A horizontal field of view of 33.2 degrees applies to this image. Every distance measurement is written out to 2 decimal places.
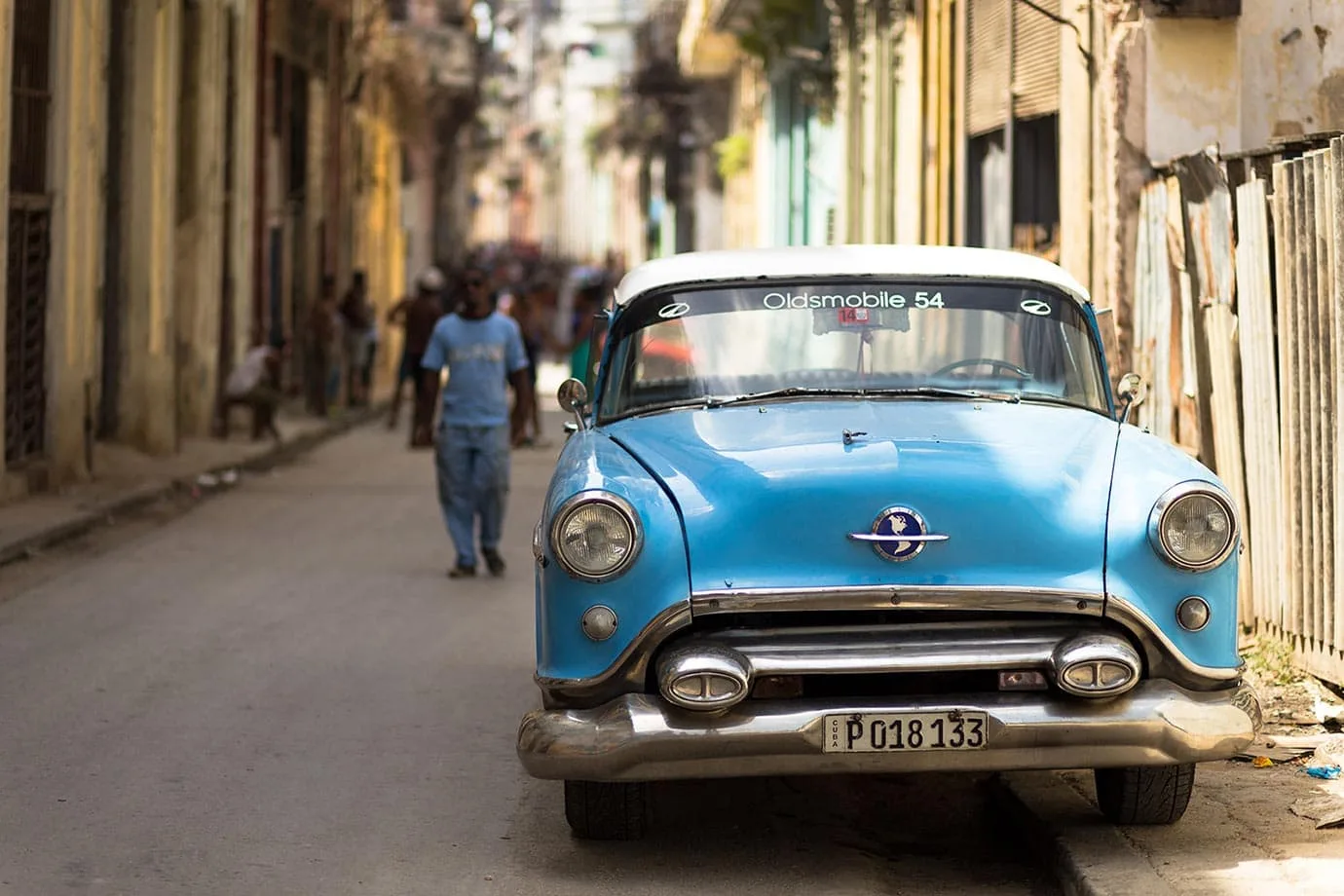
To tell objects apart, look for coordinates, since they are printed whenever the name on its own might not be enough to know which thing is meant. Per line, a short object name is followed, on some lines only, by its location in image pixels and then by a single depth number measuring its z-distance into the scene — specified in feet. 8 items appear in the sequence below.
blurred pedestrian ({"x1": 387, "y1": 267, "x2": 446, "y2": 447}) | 78.92
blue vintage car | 18.45
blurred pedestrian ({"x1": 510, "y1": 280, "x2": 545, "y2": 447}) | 72.69
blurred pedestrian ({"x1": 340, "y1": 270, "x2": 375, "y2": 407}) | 95.25
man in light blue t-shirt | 39.19
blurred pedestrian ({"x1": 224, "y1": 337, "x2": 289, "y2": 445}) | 71.41
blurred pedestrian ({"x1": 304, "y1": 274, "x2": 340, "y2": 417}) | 87.25
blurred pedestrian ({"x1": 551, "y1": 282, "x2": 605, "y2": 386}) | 59.69
